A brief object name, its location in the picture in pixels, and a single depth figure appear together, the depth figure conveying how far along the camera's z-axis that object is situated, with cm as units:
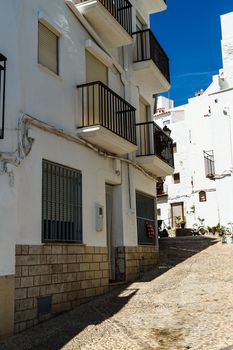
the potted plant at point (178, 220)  3101
